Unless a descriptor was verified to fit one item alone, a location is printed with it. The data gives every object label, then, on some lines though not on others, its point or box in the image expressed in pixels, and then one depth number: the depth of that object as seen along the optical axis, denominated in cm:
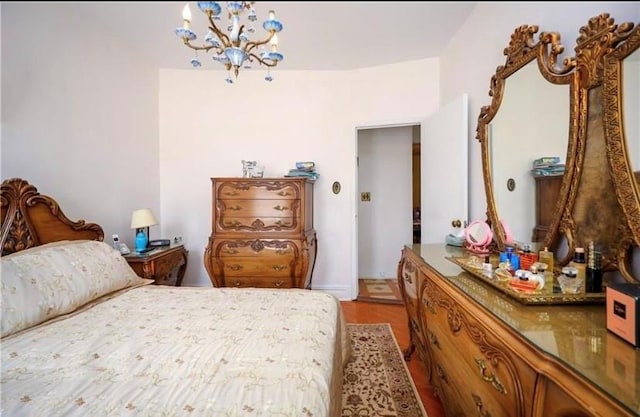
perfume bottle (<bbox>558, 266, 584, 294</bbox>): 93
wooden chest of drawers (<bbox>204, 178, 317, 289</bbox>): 266
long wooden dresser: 56
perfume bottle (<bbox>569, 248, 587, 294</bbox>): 94
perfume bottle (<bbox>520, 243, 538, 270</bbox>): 116
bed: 76
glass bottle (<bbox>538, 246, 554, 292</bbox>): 99
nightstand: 216
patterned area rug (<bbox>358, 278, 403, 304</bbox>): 317
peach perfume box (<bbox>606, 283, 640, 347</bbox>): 66
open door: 216
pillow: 112
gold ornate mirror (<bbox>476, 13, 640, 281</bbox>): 93
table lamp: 234
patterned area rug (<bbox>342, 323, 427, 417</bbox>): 148
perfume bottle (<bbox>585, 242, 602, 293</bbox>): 94
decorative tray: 90
